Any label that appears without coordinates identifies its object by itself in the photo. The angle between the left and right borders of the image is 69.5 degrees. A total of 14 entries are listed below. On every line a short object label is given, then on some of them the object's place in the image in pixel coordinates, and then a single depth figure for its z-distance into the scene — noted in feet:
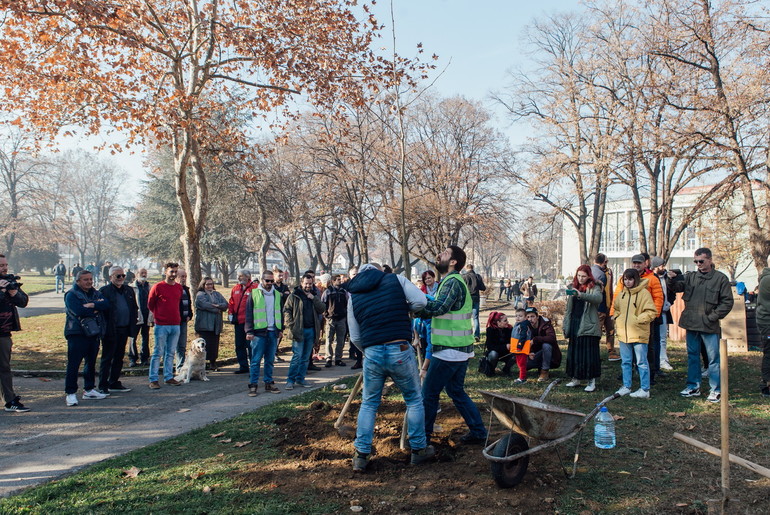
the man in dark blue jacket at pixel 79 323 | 26.58
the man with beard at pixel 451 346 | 17.99
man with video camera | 24.41
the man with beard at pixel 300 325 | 31.19
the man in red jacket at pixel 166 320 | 31.22
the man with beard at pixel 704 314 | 25.21
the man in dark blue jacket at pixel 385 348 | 16.94
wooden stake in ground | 11.98
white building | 177.47
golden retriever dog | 32.96
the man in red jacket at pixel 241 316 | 37.01
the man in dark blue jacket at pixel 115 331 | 28.96
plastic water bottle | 18.28
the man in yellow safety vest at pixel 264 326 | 29.48
